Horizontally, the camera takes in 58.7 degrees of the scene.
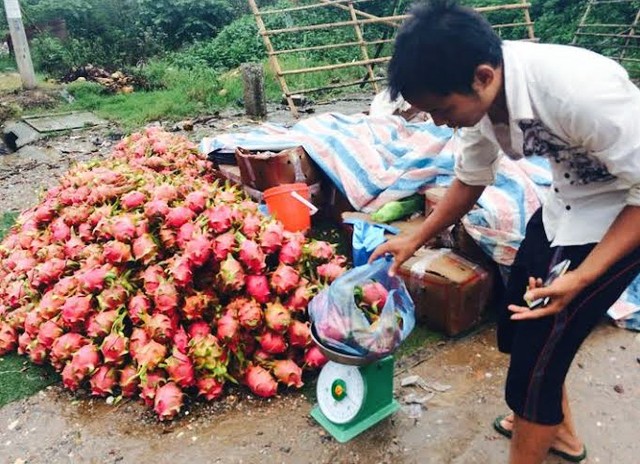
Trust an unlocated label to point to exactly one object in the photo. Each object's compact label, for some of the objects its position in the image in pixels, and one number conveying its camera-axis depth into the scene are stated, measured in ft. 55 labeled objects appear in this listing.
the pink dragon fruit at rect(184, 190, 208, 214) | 8.36
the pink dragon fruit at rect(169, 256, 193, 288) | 7.51
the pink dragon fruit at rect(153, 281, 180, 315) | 7.49
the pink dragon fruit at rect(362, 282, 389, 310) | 6.95
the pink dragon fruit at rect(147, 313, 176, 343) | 7.40
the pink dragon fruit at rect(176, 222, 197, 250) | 7.86
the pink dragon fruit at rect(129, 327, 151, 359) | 7.43
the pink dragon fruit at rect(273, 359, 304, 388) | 7.64
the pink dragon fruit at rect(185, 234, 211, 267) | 7.57
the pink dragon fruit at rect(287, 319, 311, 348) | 7.72
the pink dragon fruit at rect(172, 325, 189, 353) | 7.48
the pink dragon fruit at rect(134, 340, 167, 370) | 7.30
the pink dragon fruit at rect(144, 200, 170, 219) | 8.14
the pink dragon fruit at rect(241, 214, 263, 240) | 7.97
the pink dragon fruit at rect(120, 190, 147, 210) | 8.70
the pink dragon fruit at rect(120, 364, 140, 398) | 7.45
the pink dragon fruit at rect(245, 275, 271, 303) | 7.68
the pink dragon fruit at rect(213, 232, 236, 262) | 7.67
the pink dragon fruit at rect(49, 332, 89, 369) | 7.74
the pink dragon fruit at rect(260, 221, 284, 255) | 7.92
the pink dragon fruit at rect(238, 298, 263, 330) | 7.50
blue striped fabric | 9.09
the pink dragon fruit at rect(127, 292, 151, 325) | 7.56
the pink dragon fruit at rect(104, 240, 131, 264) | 7.82
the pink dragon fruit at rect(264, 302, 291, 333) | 7.56
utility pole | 25.22
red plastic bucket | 10.19
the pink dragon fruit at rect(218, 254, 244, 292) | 7.51
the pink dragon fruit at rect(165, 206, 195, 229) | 8.05
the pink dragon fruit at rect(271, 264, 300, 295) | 7.73
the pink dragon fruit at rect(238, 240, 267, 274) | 7.63
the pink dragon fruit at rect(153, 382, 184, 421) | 7.13
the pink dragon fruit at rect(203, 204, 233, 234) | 7.89
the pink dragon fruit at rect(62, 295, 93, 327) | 7.74
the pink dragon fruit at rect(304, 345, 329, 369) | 7.86
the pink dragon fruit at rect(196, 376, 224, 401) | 7.41
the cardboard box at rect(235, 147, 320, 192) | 10.77
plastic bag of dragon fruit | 6.00
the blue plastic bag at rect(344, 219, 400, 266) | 9.63
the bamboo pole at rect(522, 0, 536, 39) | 26.19
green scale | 6.63
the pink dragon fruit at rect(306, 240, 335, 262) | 8.36
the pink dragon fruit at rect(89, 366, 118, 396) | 7.50
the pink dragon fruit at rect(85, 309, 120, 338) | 7.61
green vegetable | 10.31
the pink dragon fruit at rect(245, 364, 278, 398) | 7.55
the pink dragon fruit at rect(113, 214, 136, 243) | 7.98
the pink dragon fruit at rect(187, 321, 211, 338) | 7.60
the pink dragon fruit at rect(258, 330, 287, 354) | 7.62
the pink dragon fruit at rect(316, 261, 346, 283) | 8.25
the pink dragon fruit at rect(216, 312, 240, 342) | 7.44
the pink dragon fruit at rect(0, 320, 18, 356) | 8.63
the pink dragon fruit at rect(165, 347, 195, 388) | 7.28
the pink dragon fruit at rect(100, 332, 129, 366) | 7.39
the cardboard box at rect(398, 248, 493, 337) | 8.70
